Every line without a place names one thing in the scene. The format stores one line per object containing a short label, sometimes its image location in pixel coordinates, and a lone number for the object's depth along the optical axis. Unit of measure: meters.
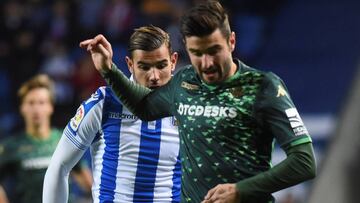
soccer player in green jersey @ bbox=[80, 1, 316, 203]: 7.64
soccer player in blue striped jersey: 10.37
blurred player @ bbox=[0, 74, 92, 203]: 14.62
